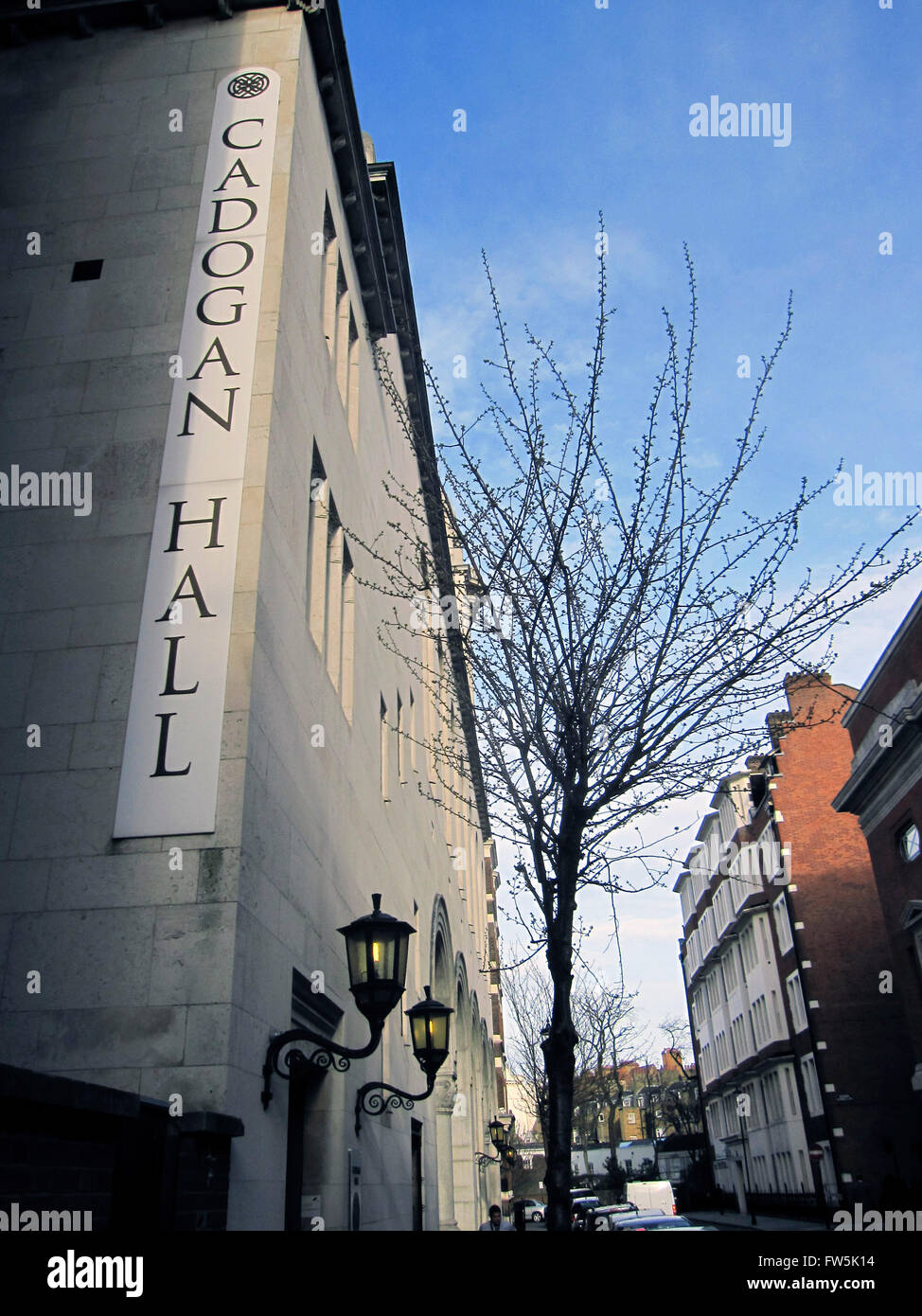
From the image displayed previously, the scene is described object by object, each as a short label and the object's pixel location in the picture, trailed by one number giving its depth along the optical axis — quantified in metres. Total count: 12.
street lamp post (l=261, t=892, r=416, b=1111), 8.00
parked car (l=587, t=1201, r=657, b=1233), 22.31
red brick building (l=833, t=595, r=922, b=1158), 24.89
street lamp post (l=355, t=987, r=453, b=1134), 10.12
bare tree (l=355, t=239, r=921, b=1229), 8.76
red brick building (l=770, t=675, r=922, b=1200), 38.72
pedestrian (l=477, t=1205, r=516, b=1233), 19.77
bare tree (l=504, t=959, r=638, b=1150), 44.25
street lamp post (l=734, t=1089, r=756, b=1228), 54.52
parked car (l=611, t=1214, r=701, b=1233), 17.77
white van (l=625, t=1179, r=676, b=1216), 40.44
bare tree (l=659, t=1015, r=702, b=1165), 78.69
